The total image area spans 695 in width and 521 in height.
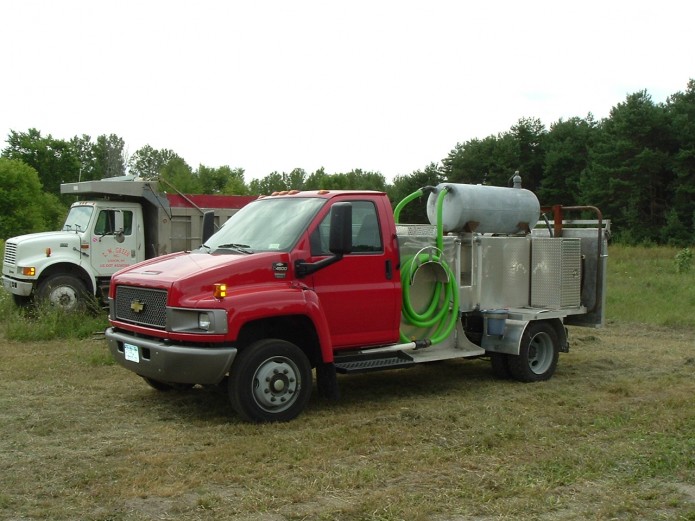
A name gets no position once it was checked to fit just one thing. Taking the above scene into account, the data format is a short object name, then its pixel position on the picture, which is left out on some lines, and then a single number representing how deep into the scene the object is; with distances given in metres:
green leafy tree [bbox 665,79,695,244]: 41.62
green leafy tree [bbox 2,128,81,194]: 77.06
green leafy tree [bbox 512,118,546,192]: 52.62
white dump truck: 14.40
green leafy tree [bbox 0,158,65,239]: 67.56
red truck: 7.07
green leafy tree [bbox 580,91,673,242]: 43.59
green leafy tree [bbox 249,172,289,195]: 89.04
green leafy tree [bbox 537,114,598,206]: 50.00
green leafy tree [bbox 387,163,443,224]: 53.00
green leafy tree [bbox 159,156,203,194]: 79.75
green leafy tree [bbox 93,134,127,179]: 85.69
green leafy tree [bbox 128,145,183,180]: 102.19
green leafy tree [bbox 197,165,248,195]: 86.12
